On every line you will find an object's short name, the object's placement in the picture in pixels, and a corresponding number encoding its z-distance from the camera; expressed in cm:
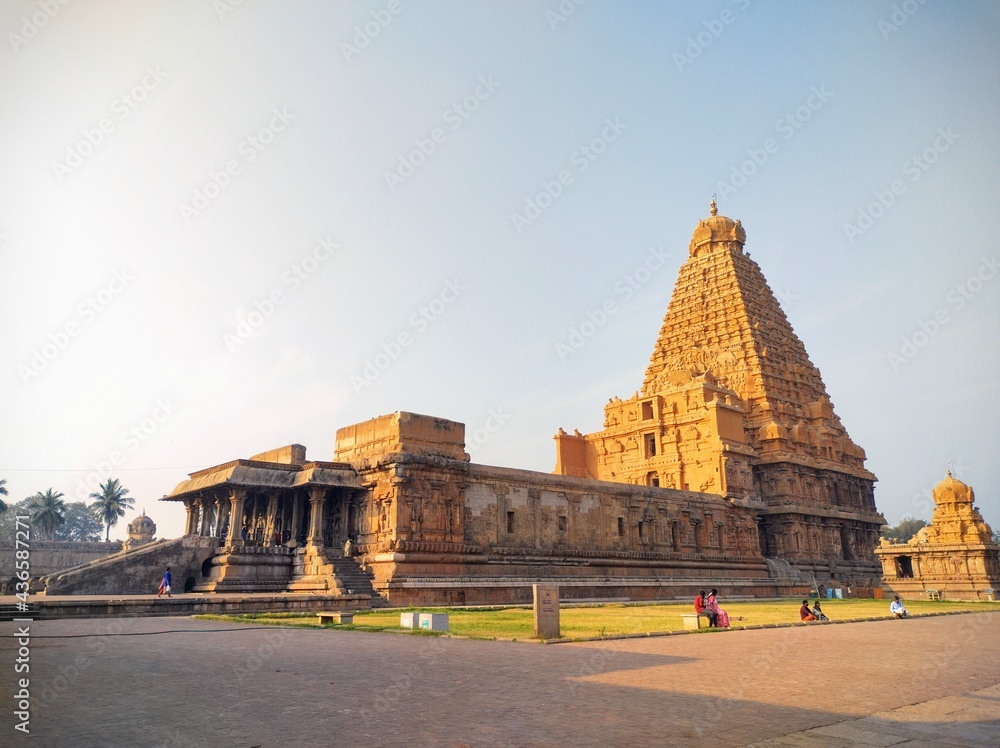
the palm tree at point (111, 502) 9362
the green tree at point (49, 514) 8388
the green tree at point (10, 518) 9694
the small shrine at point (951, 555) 4525
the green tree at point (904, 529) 12862
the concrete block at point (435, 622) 1722
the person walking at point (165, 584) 2524
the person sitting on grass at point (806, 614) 2112
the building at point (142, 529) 6712
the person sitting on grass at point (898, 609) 2413
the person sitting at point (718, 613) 1859
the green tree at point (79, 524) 11700
